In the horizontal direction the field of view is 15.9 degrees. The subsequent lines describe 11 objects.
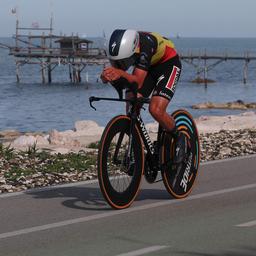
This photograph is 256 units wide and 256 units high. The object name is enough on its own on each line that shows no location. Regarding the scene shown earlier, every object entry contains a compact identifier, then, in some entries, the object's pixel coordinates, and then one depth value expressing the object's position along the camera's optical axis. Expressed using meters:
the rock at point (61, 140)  16.63
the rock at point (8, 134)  31.90
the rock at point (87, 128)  25.16
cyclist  7.79
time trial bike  7.87
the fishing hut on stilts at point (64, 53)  83.62
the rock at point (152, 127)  23.45
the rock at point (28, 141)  18.35
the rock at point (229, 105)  53.75
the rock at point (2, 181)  10.01
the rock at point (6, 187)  9.66
